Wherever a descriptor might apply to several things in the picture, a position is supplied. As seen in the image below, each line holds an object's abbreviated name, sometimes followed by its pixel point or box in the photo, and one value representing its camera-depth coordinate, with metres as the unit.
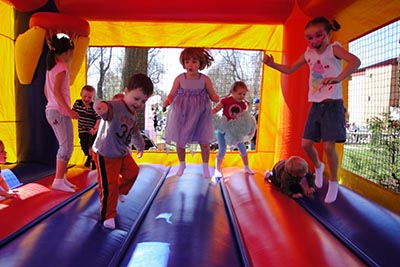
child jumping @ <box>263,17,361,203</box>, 2.70
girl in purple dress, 3.43
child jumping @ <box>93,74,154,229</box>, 2.35
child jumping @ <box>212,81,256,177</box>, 3.84
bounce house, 1.93
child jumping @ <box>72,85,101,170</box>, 4.29
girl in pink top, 3.05
